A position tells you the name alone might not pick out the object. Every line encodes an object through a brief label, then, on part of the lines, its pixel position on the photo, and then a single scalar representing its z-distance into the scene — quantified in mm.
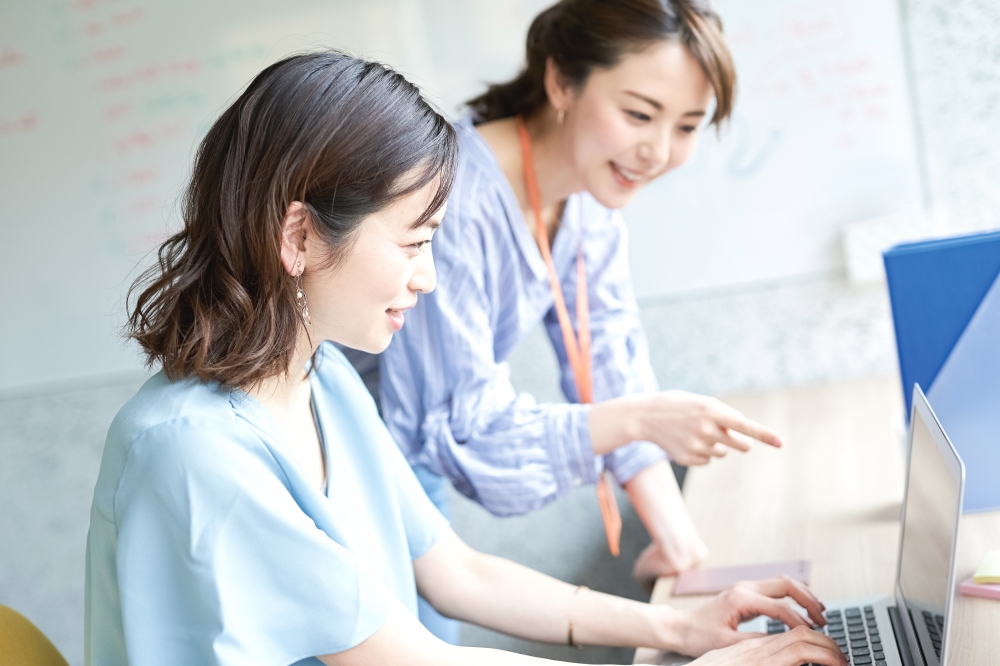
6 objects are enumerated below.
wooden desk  947
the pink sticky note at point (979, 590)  855
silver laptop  675
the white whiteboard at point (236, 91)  1938
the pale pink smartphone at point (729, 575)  1049
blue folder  965
